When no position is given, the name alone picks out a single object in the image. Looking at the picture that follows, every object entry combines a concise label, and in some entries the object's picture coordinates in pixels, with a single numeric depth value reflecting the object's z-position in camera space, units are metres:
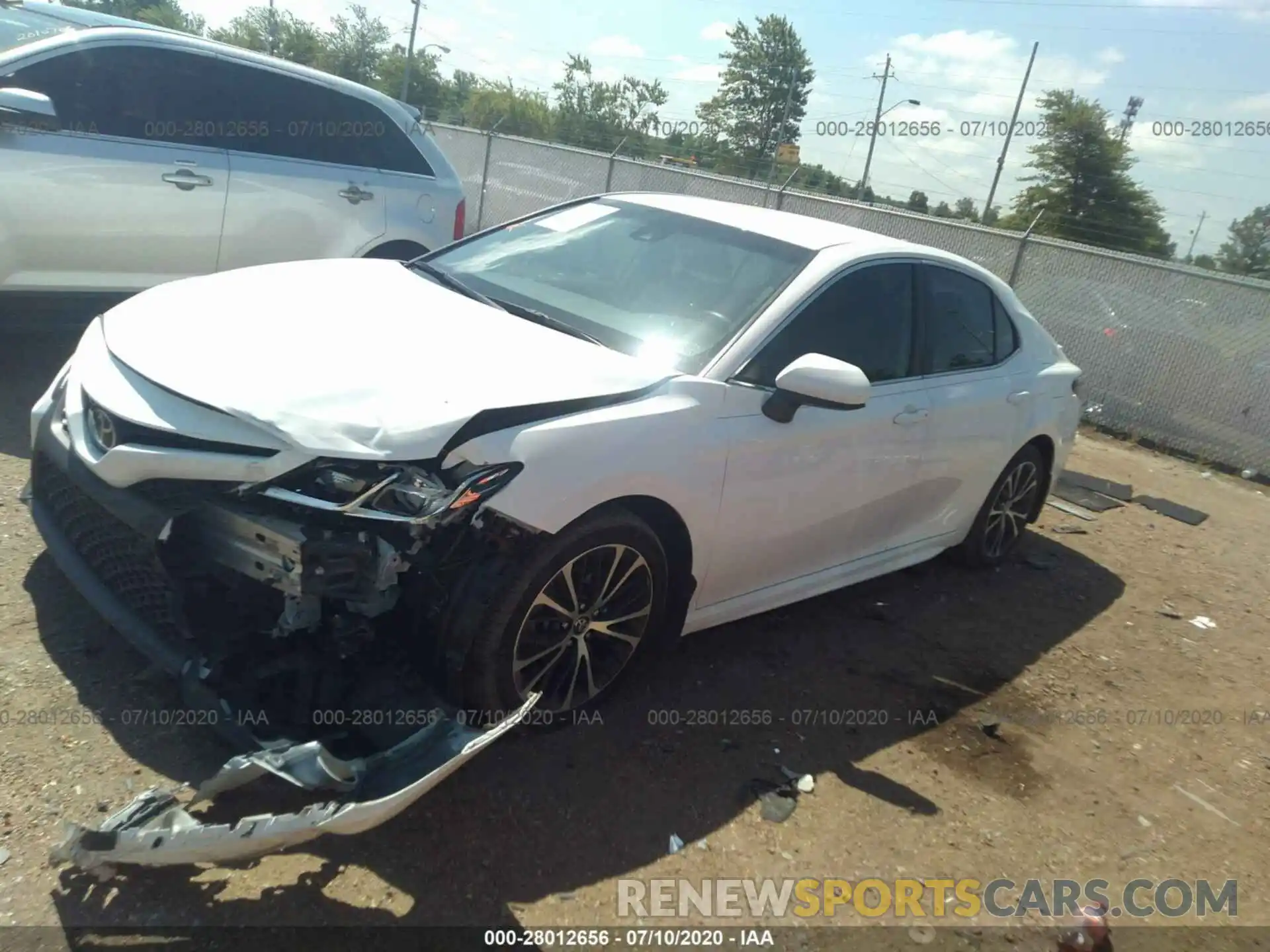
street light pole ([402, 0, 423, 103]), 40.44
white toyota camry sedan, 2.61
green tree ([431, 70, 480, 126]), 56.53
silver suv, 5.07
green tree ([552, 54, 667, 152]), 48.97
